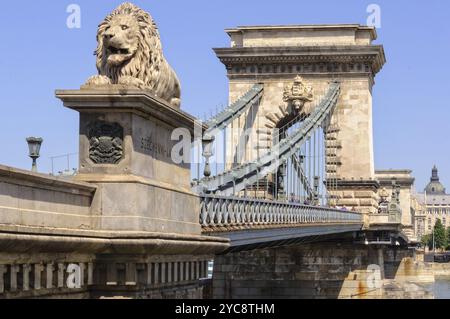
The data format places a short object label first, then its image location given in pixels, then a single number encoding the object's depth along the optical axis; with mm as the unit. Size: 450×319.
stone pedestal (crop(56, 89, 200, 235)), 17672
